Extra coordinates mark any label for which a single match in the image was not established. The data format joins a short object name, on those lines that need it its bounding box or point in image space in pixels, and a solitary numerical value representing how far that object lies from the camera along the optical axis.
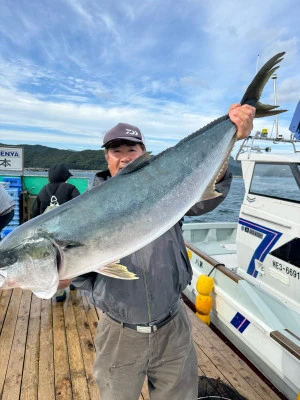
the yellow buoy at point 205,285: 5.40
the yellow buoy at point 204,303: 5.43
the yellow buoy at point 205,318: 5.45
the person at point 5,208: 4.23
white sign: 9.32
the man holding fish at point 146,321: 2.09
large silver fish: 1.58
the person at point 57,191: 5.29
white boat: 4.02
